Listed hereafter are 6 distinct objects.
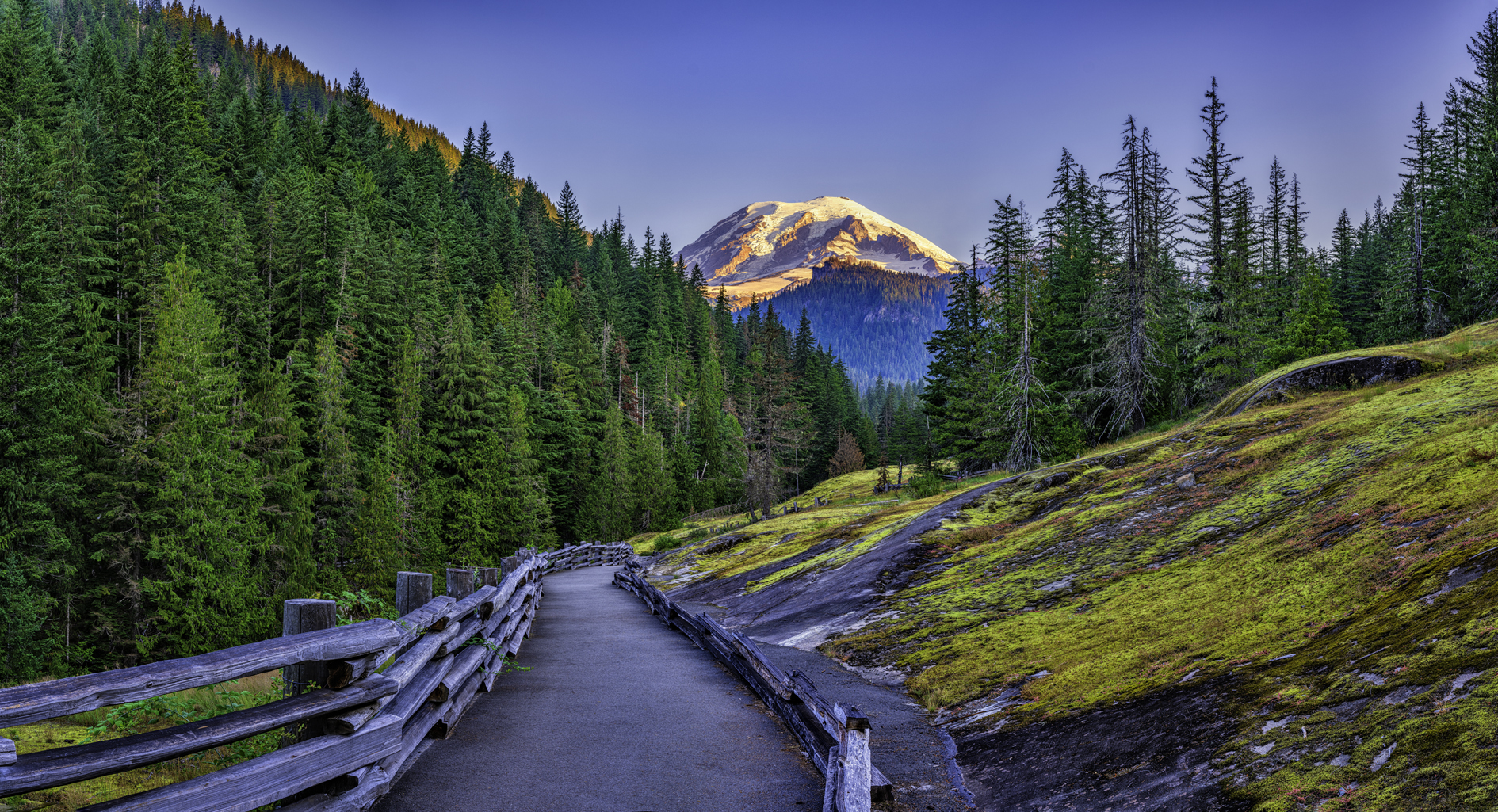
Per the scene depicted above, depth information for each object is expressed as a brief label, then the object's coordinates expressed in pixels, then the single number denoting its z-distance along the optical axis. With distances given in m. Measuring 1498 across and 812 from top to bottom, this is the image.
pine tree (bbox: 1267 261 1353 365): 39.50
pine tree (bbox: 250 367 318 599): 37.34
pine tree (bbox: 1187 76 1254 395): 36.31
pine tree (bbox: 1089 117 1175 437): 36.16
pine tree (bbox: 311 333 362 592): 41.75
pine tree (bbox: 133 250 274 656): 30.48
